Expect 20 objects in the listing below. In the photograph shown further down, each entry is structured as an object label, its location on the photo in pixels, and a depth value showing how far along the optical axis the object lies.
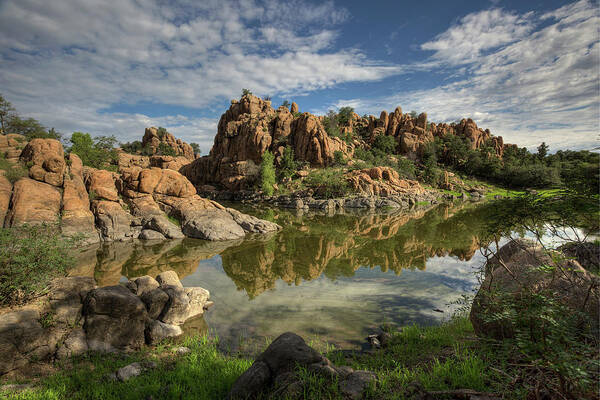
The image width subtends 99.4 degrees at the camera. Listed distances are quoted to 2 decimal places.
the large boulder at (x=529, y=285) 4.91
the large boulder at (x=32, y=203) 17.89
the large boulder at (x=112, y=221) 21.59
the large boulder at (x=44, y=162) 21.22
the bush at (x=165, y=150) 92.06
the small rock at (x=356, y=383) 4.54
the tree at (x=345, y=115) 93.94
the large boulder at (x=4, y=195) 17.81
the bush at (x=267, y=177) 56.28
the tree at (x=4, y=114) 41.69
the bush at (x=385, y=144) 86.44
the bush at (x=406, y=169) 70.00
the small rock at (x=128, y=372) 5.84
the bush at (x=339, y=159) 68.67
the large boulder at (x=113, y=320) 7.56
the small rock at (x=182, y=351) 7.43
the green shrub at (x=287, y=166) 64.75
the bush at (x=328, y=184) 53.47
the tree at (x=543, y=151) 89.66
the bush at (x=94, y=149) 46.97
